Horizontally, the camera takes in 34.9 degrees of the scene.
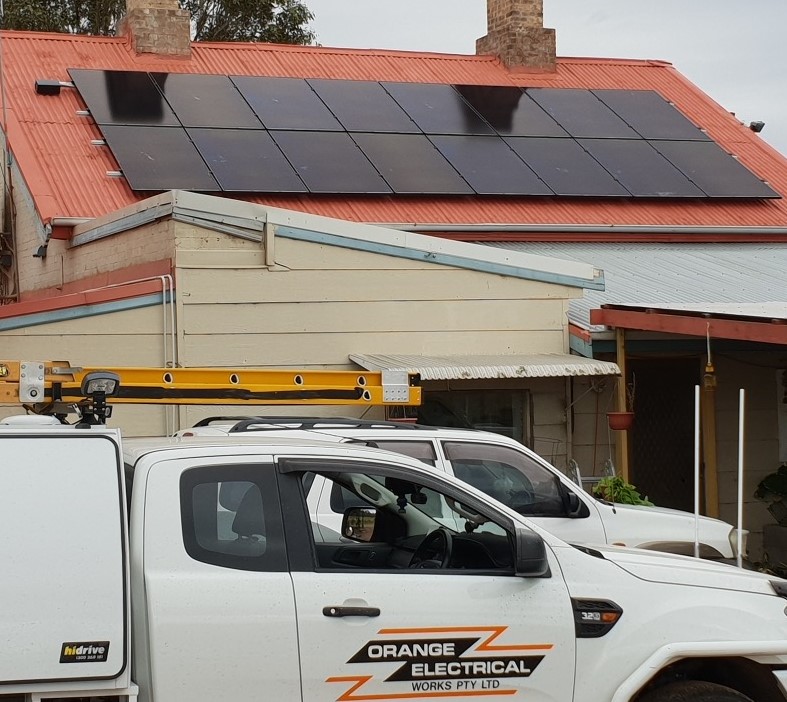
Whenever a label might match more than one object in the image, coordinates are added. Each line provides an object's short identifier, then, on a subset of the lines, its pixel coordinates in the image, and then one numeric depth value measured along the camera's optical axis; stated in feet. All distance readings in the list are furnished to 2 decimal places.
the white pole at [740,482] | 27.37
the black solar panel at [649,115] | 59.98
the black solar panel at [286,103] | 53.11
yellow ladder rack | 19.58
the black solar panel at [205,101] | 52.21
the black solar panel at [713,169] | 57.26
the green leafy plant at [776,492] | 41.86
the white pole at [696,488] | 28.25
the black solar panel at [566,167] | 54.24
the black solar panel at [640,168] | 55.67
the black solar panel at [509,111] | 57.31
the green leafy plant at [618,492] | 35.32
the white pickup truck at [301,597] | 16.10
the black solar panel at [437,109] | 55.88
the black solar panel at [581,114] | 58.18
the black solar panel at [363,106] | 54.19
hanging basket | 37.91
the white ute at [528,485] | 27.91
